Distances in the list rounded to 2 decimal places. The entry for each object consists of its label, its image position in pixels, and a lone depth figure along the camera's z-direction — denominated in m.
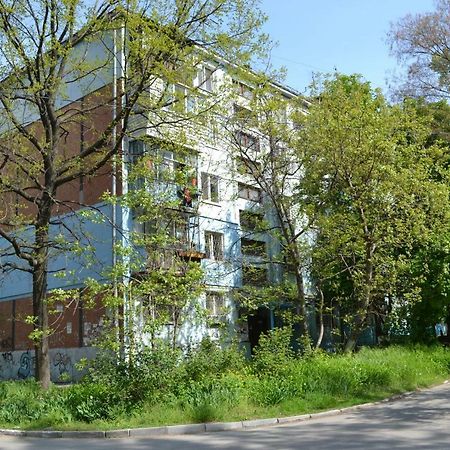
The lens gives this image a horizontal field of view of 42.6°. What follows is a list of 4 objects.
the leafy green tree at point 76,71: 14.98
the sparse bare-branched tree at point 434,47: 24.86
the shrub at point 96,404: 12.11
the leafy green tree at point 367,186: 20.52
